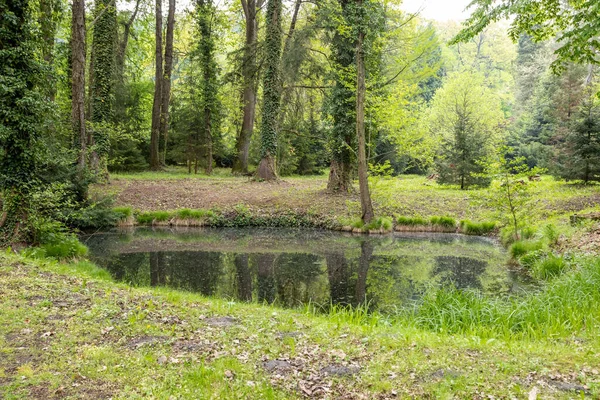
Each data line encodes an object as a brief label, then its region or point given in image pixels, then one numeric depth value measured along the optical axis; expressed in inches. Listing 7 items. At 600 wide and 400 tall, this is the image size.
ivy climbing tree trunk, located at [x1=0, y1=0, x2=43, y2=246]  336.5
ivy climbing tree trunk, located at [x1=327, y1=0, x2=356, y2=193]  659.4
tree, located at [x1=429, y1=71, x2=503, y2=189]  880.3
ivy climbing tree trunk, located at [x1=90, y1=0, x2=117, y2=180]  698.8
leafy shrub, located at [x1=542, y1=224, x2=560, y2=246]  413.1
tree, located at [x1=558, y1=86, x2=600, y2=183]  666.2
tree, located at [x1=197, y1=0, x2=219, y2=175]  922.7
